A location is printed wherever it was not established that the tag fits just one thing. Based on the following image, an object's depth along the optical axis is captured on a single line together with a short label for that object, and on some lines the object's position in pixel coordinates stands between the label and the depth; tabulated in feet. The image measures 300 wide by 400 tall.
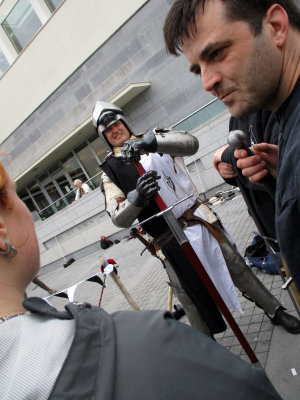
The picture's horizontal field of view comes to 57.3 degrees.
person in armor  7.71
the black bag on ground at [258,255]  11.73
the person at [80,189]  41.39
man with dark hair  3.13
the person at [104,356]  1.82
